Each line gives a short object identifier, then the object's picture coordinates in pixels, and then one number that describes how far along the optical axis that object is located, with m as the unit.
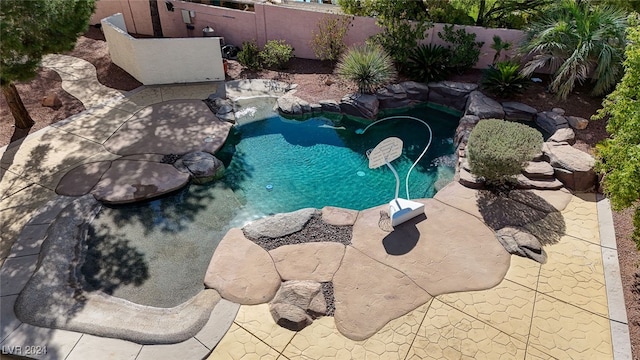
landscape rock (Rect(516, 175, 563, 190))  7.96
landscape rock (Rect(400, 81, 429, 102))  11.63
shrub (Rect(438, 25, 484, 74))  11.72
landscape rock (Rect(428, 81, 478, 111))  11.32
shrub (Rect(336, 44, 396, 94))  11.08
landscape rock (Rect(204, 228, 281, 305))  6.10
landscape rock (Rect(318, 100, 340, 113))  11.31
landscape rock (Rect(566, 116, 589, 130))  9.48
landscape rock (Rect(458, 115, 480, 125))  10.07
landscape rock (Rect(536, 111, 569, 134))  9.71
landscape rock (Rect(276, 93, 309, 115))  11.15
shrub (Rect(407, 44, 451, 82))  11.73
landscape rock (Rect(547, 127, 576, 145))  8.99
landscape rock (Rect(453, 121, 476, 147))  9.67
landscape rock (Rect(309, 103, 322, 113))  11.28
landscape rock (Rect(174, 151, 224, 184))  8.79
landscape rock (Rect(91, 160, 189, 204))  8.06
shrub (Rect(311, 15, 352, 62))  12.56
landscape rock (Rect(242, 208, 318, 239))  7.17
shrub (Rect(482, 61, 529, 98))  10.62
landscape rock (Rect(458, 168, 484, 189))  8.13
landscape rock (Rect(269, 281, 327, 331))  5.63
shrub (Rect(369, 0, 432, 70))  11.93
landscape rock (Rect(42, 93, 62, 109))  10.80
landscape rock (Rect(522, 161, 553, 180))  8.11
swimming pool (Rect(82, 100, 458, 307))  6.74
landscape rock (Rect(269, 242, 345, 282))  6.38
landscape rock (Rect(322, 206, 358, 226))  7.40
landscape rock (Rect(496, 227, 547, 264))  6.61
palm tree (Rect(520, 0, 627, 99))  9.33
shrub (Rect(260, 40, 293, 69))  12.89
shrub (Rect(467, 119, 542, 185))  7.16
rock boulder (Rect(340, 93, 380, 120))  11.09
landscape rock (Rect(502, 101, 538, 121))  10.37
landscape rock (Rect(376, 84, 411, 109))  11.42
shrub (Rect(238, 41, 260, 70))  13.12
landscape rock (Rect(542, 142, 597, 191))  7.91
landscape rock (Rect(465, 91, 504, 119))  10.27
